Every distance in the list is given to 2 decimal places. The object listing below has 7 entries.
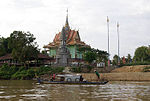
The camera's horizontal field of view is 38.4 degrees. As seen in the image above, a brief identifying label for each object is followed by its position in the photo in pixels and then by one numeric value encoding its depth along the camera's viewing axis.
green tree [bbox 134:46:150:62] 60.47
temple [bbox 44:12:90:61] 59.56
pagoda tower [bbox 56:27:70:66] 46.47
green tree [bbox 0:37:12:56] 52.83
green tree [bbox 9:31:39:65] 39.50
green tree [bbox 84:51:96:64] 44.03
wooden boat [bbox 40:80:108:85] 23.95
